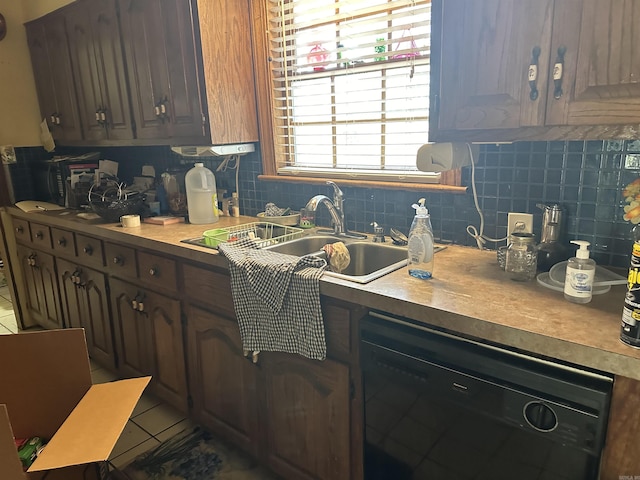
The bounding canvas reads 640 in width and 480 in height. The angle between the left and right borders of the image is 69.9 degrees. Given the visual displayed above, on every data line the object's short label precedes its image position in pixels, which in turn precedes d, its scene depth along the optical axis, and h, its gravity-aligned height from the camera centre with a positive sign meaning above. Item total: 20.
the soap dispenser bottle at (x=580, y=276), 1.08 -0.36
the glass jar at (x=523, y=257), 1.33 -0.38
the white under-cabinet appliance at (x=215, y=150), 2.15 -0.06
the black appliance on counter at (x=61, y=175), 2.94 -0.21
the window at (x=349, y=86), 1.77 +0.19
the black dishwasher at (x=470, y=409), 0.93 -0.64
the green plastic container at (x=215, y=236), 1.89 -0.42
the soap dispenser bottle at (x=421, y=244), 1.38 -0.34
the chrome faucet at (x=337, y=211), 1.89 -0.32
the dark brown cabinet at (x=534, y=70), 1.01 +0.13
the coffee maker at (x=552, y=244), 1.38 -0.36
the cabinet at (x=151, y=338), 1.99 -0.91
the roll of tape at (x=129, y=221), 2.25 -0.39
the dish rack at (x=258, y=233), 1.88 -0.42
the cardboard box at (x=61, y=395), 1.15 -0.69
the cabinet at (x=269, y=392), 1.41 -0.89
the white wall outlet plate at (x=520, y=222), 1.49 -0.31
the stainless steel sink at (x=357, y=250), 1.72 -0.46
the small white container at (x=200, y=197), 2.32 -0.30
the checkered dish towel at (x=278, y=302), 1.38 -0.51
